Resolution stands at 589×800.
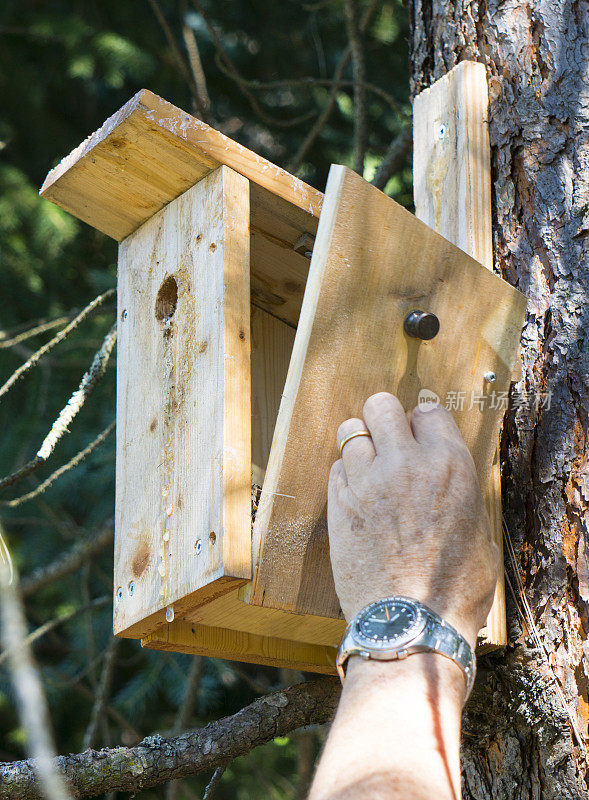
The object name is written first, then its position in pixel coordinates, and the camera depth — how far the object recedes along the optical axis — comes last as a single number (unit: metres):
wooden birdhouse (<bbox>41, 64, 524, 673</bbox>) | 1.36
